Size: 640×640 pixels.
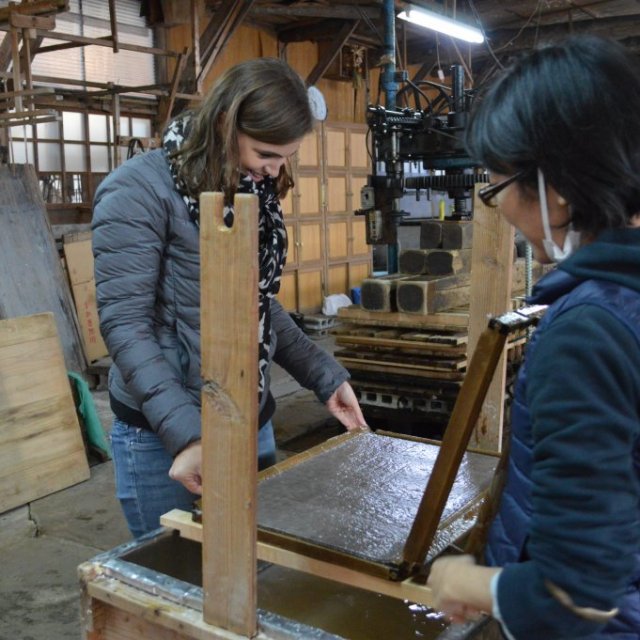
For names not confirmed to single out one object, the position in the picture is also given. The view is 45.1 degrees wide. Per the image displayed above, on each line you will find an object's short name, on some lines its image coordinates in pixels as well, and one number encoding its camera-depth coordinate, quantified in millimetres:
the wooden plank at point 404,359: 3816
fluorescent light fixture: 5043
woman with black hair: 761
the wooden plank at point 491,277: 1729
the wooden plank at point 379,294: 3969
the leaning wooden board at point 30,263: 5141
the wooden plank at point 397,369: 3836
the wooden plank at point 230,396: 985
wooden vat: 1122
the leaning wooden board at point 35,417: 3762
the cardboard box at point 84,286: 5805
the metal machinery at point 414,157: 3992
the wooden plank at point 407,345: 3801
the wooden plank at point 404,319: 3797
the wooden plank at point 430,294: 3846
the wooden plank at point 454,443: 1051
